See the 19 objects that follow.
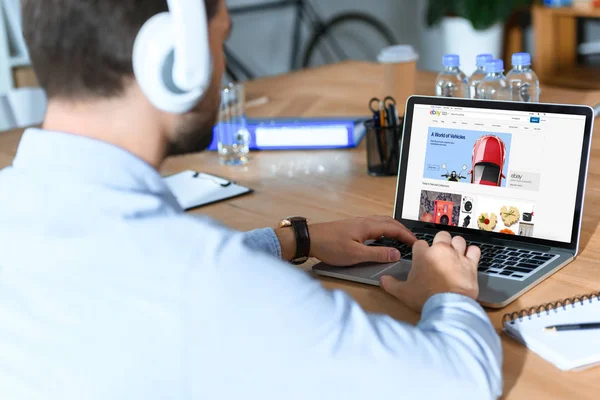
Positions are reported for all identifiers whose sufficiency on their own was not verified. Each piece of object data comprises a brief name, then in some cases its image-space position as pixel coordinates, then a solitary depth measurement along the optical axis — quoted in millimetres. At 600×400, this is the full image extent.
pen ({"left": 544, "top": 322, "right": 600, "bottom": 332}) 985
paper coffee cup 2164
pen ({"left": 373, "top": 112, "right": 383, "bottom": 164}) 1687
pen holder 1683
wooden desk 931
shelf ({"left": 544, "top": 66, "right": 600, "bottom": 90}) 3846
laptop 1205
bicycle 4668
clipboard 1640
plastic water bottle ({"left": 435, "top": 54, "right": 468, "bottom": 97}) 1942
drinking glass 1940
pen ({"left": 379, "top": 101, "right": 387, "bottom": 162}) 1686
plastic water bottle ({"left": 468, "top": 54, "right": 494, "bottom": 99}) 1710
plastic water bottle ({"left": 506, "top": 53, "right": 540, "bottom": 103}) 1837
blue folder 1931
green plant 4188
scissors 1830
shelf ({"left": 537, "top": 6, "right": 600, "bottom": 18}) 3900
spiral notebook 930
